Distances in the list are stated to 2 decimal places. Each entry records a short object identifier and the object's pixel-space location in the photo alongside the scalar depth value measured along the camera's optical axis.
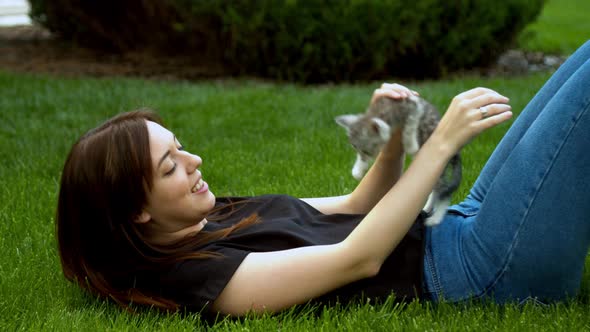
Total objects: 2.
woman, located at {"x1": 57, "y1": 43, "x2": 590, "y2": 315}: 2.52
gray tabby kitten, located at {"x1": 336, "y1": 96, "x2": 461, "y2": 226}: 2.48
